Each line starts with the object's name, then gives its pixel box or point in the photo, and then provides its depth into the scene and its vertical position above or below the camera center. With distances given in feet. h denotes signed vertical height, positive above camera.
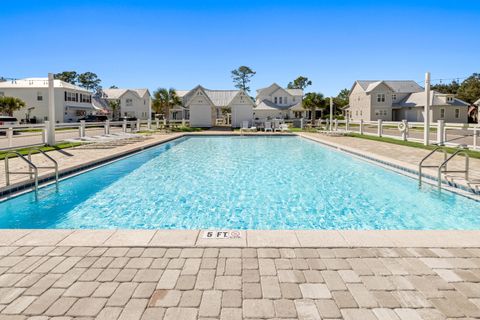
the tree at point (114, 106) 201.57 +14.61
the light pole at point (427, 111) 54.95 +3.03
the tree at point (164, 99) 128.36 +11.77
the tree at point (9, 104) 122.93 +9.64
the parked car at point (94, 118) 144.33 +5.80
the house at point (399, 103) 151.33 +12.65
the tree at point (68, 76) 269.64 +42.39
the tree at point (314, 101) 130.93 +11.10
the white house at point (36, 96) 146.61 +14.80
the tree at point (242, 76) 251.60 +39.03
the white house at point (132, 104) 196.17 +15.24
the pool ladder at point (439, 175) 25.93 -3.39
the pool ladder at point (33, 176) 25.25 -3.33
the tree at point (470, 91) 203.92 +22.91
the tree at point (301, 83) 257.96 +35.09
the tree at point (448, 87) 244.63 +31.02
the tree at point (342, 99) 229.74 +23.08
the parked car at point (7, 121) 84.74 +2.82
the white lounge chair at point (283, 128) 104.88 +1.06
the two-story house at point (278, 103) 158.30 +12.79
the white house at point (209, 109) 124.57 +7.96
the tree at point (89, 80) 284.82 +41.30
